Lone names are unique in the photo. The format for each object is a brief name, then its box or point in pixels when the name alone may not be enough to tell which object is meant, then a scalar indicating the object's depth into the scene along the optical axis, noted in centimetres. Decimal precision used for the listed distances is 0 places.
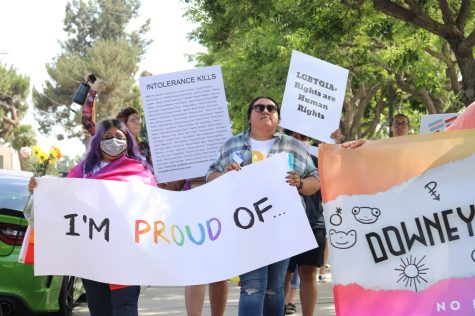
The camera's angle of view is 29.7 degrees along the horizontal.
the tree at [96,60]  7788
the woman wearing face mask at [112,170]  545
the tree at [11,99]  8119
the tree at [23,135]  7579
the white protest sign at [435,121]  1118
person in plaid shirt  597
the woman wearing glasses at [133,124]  757
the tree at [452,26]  1284
